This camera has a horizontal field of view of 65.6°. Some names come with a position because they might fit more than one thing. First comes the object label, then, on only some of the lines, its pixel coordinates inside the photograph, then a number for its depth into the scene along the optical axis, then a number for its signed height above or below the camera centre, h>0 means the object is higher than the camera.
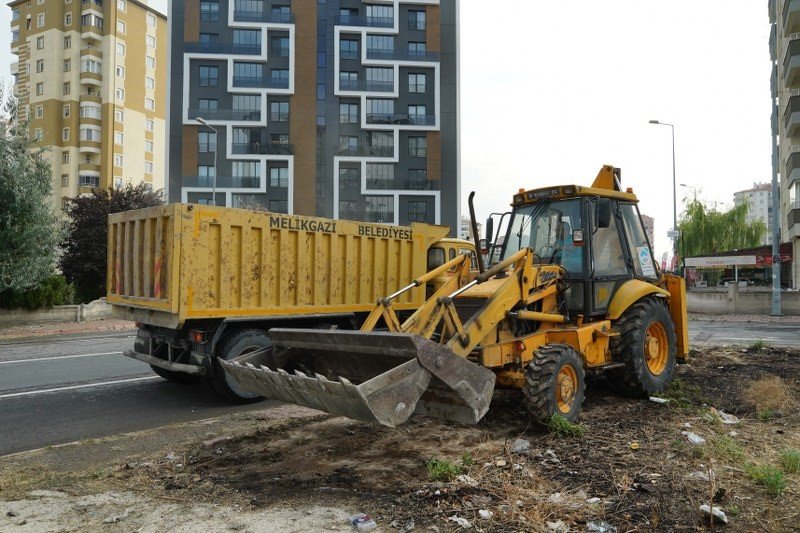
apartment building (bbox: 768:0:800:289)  35.31 +10.13
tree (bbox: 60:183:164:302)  27.00 +1.26
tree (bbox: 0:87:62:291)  18.98 +2.07
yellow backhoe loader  5.01 -0.57
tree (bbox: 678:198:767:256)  55.47 +4.30
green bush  20.92 -0.66
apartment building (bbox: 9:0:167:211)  62.94 +19.93
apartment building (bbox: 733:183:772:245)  156.88 +20.32
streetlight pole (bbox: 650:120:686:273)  35.66 +4.33
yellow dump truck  8.16 -0.03
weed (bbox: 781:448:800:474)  4.73 -1.41
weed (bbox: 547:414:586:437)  5.73 -1.39
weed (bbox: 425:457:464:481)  4.69 -1.48
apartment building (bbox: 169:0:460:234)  53.16 +15.00
